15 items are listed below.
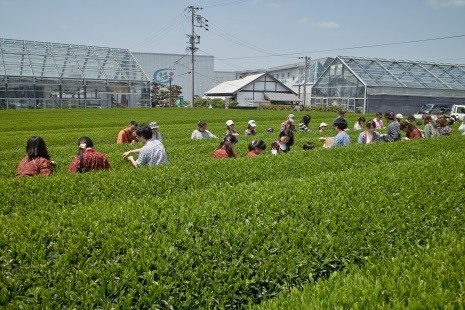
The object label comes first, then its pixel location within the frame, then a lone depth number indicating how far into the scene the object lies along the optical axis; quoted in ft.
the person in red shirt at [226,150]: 29.58
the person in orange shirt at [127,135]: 42.96
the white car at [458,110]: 121.24
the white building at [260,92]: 237.25
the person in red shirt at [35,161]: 21.67
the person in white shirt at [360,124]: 55.77
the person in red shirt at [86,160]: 23.52
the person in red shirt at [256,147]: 30.71
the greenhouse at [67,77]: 151.02
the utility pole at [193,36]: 197.36
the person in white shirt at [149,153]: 26.40
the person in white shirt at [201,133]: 46.29
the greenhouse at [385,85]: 156.35
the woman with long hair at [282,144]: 32.91
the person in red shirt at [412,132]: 43.37
